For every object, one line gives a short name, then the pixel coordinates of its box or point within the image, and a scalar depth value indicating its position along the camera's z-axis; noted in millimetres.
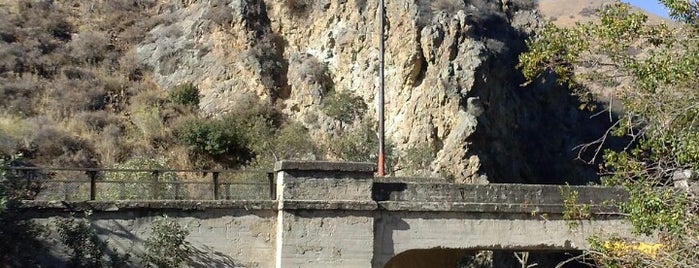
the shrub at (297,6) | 33438
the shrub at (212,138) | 27500
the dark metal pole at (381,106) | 17534
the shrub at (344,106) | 29422
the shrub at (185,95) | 30083
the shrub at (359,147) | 25891
